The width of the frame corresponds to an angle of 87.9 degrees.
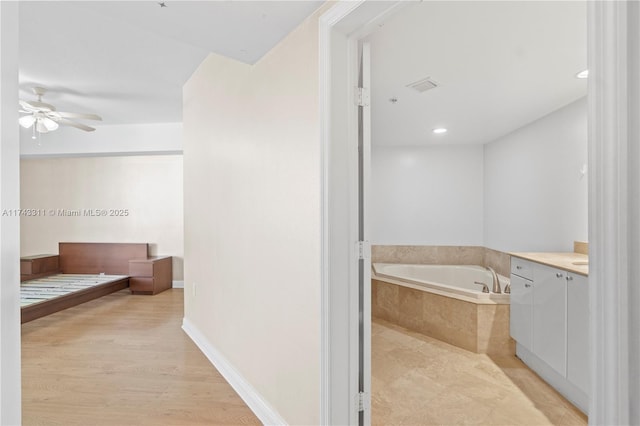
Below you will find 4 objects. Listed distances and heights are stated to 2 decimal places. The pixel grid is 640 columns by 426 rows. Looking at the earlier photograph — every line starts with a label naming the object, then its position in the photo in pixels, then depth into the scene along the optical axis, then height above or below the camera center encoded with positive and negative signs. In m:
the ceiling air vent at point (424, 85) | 2.56 +1.02
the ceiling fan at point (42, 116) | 3.19 +1.00
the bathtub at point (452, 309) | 2.98 -0.97
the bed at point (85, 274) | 4.21 -1.01
